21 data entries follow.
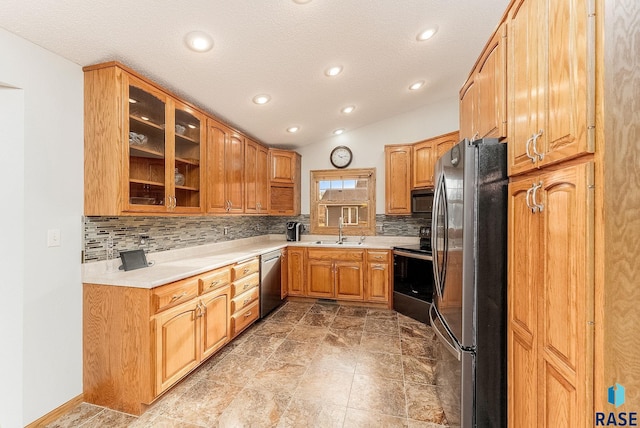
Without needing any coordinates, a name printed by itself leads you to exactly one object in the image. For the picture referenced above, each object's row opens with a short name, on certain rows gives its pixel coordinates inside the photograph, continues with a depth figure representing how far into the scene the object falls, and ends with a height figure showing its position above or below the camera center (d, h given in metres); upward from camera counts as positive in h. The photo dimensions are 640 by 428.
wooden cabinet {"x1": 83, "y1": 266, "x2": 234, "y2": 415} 1.68 -0.88
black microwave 3.41 +0.14
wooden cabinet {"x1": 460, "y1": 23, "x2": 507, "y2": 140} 1.37 +0.74
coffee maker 4.29 -0.30
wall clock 4.23 +0.93
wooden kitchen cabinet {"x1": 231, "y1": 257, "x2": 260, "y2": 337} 2.58 -0.88
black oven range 3.17 -0.91
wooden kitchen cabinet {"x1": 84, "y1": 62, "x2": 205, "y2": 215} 1.76 +0.51
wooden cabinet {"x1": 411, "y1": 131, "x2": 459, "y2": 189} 3.33 +0.78
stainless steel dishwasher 3.14 -0.88
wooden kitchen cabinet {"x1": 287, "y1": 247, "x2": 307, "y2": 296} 3.82 -0.86
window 4.17 +0.20
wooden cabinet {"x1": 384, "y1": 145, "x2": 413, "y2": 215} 3.71 +0.49
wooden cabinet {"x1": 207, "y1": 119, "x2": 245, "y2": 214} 2.63 +0.49
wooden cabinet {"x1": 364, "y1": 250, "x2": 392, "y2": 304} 3.54 -0.87
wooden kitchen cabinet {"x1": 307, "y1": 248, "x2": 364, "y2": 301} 3.62 -0.87
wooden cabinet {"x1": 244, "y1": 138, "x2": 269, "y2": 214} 3.34 +0.49
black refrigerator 1.33 -0.38
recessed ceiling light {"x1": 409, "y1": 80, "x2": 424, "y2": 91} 3.01 +1.52
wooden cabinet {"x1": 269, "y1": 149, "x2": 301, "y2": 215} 4.00 +0.50
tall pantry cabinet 0.79 +0.00
